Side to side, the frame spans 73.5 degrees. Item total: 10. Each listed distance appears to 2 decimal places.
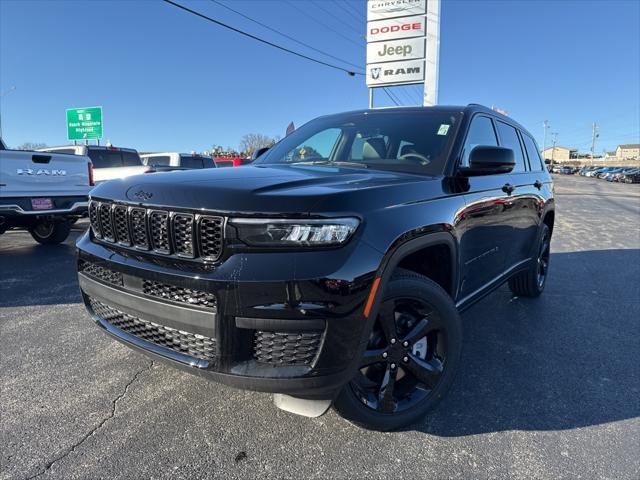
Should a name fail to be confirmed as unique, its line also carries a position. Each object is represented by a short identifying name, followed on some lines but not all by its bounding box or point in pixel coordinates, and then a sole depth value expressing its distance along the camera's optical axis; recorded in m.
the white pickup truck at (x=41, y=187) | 5.77
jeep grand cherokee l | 1.77
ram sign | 18.08
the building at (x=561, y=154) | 147.65
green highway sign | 29.64
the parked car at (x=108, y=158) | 10.67
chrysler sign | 17.80
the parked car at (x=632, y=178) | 47.16
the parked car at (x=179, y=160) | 13.02
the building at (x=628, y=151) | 125.50
